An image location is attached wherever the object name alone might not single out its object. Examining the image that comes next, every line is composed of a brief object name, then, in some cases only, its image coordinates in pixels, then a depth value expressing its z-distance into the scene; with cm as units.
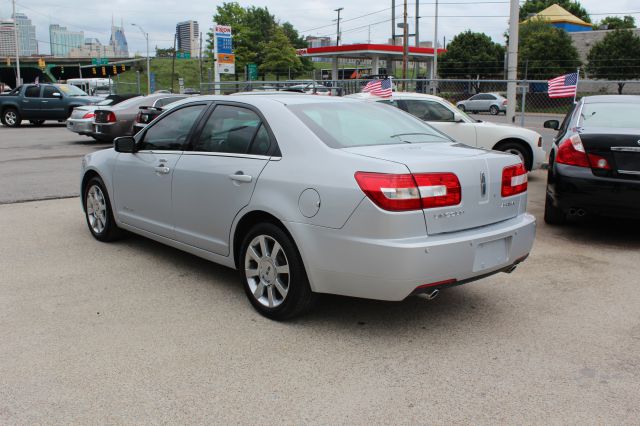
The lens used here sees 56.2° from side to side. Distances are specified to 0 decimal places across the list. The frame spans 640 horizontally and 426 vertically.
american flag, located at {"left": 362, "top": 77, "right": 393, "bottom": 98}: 1512
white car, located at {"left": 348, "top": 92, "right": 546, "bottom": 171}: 1116
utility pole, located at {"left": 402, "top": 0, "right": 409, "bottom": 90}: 3688
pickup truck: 2395
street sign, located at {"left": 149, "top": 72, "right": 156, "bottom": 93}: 5345
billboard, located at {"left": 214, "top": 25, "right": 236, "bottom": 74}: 3378
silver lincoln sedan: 367
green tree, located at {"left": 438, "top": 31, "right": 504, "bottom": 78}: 5578
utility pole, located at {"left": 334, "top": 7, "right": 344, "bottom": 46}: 8152
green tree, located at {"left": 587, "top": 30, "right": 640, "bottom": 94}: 4384
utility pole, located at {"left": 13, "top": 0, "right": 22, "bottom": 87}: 5622
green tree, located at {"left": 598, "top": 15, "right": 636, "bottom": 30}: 7425
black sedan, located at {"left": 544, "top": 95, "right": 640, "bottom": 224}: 614
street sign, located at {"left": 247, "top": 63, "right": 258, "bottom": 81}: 5972
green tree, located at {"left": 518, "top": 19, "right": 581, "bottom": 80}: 4631
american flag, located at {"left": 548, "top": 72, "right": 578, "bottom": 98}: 1341
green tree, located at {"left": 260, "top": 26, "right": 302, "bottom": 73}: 7594
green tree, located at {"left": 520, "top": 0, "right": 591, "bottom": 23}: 9250
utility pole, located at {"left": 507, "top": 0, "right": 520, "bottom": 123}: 1379
